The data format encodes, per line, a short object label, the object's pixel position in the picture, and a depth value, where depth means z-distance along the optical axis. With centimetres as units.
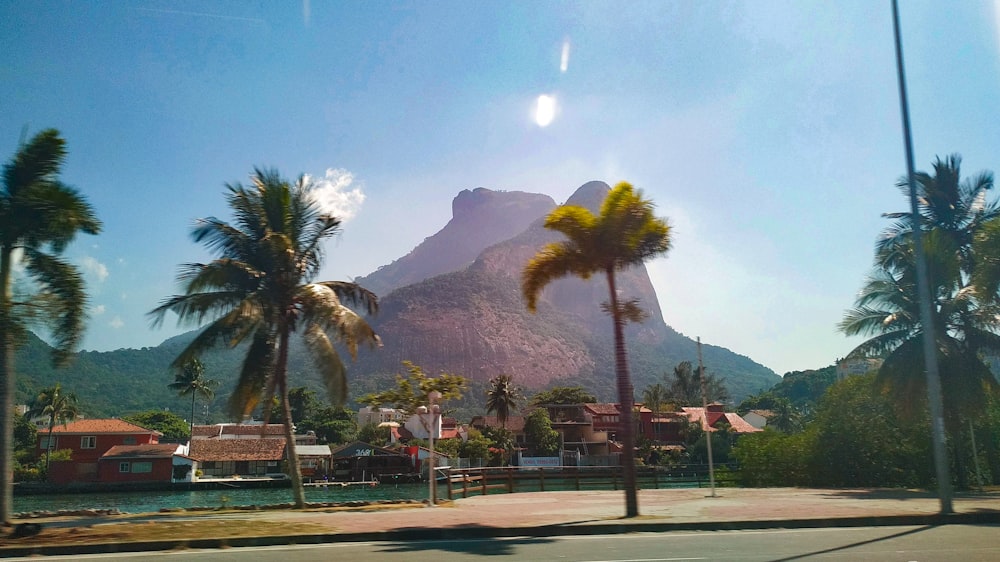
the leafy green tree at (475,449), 7825
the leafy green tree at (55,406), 7481
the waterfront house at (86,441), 7162
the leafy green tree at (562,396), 11025
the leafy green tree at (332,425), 10275
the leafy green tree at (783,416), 10619
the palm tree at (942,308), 2412
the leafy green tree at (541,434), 8606
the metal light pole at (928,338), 1421
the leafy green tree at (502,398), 8450
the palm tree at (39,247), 1191
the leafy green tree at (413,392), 2309
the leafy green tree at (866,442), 2855
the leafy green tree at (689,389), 11606
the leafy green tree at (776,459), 3141
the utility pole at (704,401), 2134
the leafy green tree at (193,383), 8334
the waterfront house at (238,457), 8025
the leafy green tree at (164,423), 10306
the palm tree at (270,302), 1808
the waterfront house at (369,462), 8150
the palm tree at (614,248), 1532
